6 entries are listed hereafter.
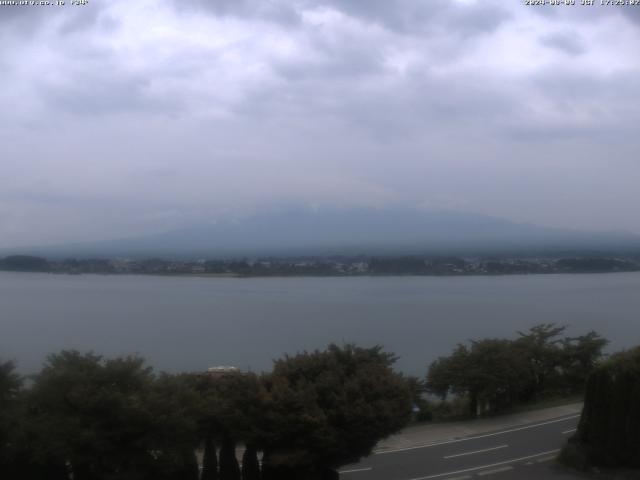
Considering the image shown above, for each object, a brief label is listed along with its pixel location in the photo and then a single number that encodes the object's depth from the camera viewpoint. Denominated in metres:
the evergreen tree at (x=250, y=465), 10.25
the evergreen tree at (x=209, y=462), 10.08
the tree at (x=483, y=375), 16.98
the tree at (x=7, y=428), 9.15
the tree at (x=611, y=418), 11.53
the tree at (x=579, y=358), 19.53
